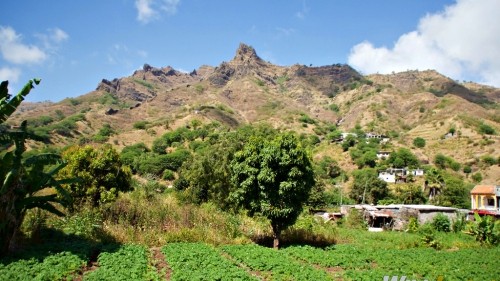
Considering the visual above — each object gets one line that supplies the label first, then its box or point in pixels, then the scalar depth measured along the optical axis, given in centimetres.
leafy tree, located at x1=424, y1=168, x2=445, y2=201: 5969
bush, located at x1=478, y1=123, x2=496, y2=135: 10211
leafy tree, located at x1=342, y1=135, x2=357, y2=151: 10556
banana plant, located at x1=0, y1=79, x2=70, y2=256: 1356
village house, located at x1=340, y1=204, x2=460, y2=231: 3362
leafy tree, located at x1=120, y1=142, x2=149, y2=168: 8335
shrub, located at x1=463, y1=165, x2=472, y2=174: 8388
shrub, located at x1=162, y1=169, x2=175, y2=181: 7856
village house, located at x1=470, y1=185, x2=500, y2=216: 4850
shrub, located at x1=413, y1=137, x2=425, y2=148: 10219
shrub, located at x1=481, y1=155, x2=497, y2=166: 8228
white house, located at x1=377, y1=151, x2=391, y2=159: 9885
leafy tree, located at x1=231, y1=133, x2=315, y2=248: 1901
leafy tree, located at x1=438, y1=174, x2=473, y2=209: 5728
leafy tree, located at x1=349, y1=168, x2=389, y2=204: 6644
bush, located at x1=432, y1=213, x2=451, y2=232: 3136
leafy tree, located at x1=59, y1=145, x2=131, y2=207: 2495
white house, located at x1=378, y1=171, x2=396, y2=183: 8119
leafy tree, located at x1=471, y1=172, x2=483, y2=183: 7918
